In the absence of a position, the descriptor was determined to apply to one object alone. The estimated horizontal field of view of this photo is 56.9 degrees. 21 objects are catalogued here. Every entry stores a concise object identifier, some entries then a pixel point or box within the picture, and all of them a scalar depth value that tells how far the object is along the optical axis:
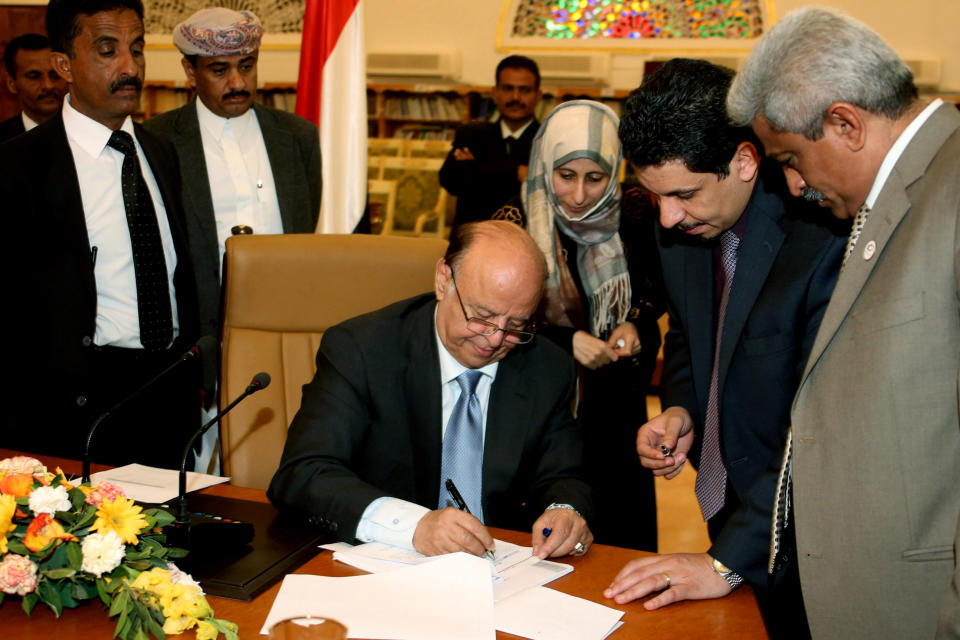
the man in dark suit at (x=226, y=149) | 2.96
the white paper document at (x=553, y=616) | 1.29
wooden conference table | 1.25
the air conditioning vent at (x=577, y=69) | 7.55
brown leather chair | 2.18
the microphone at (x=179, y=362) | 1.64
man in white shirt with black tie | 2.28
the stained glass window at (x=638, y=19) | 7.41
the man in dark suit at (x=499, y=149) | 3.83
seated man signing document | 1.83
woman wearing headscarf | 2.55
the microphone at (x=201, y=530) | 1.48
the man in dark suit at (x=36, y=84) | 3.93
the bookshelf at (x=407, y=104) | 7.89
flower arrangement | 1.15
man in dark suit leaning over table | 1.66
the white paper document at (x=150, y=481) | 1.77
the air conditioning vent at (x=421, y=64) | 7.93
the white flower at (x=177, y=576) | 1.22
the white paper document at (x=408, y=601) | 1.27
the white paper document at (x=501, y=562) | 1.46
